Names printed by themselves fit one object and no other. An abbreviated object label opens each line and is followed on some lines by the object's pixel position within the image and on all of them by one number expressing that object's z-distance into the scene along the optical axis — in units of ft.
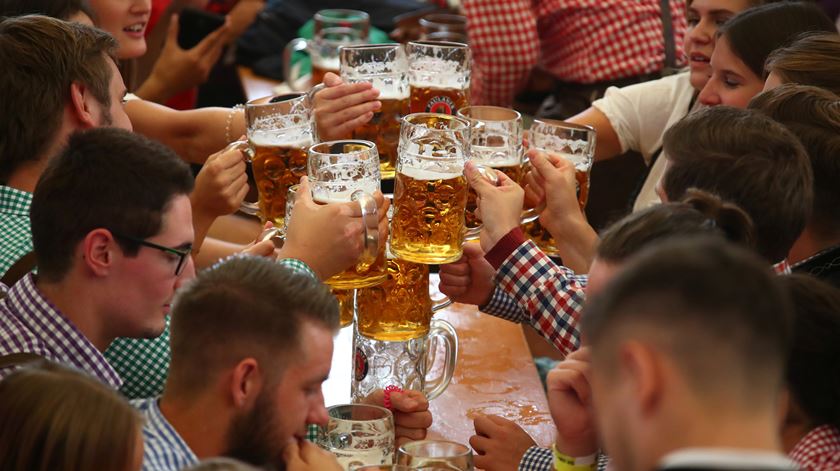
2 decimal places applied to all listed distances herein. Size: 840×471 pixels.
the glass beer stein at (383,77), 15.40
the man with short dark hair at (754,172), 14.31
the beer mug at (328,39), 19.34
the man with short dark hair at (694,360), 11.94
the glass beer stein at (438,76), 15.41
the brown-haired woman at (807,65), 15.86
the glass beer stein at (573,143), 15.26
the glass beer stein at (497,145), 14.88
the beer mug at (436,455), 13.73
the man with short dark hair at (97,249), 14.13
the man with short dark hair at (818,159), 15.11
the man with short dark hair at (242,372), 13.43
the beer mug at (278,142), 14.79
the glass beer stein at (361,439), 14.07
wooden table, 14.95
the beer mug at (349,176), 14.27
